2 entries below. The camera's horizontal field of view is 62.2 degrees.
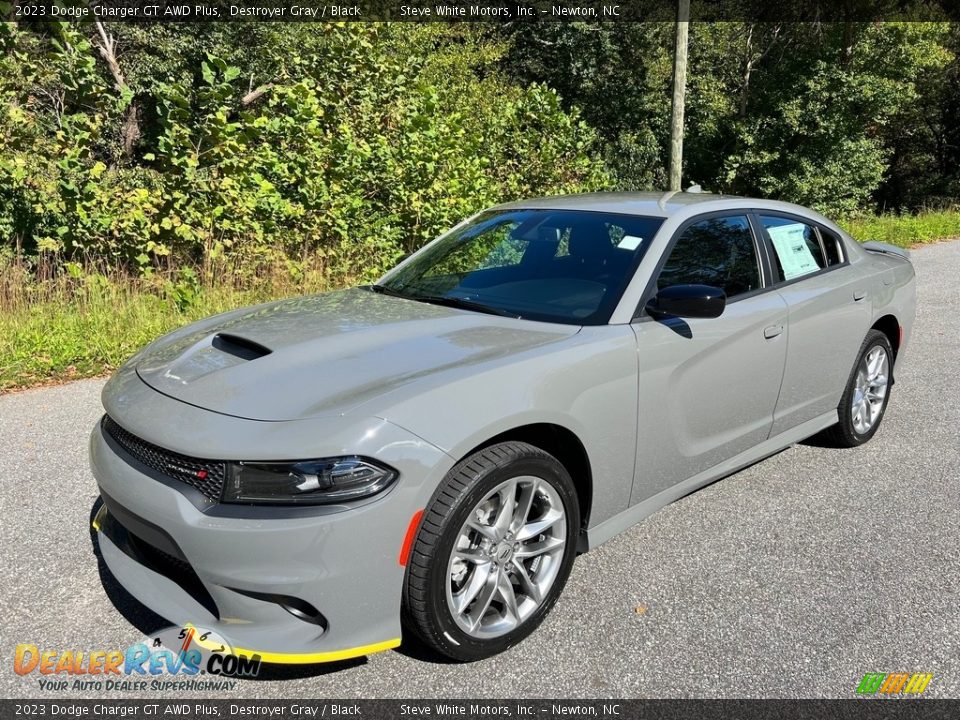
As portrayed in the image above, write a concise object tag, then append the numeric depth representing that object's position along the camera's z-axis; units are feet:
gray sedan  7.80
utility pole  51.11
